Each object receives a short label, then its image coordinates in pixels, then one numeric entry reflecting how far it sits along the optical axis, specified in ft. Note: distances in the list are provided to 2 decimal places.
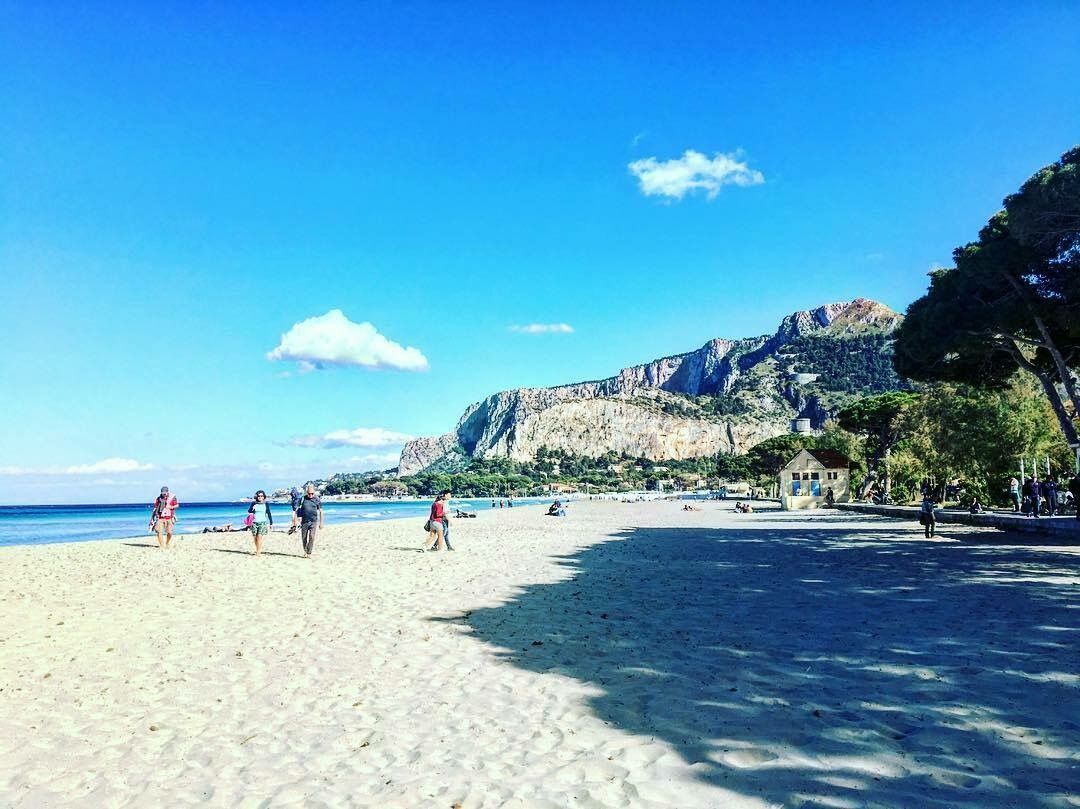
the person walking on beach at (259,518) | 65.09
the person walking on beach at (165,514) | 71.19
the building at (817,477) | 187.93
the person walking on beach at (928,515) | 72.75
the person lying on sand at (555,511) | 152.51
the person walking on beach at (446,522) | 66.78
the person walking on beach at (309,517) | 61.82
